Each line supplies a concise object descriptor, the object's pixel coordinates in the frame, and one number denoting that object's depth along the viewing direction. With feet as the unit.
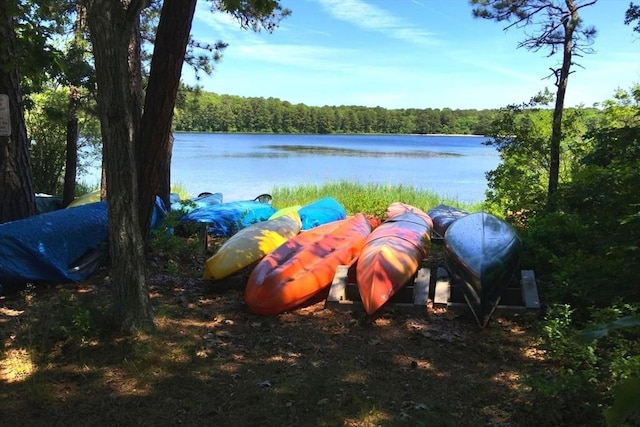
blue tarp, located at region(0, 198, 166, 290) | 17.15
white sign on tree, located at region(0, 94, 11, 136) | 19.60
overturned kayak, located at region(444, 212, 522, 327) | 15.60
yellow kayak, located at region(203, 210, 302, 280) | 18.94
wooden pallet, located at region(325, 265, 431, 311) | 16.37
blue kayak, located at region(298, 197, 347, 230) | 29.96
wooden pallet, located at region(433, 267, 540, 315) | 15.81
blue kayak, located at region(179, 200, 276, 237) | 28.76
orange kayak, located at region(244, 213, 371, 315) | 16.44
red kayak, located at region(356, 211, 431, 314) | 15.93
